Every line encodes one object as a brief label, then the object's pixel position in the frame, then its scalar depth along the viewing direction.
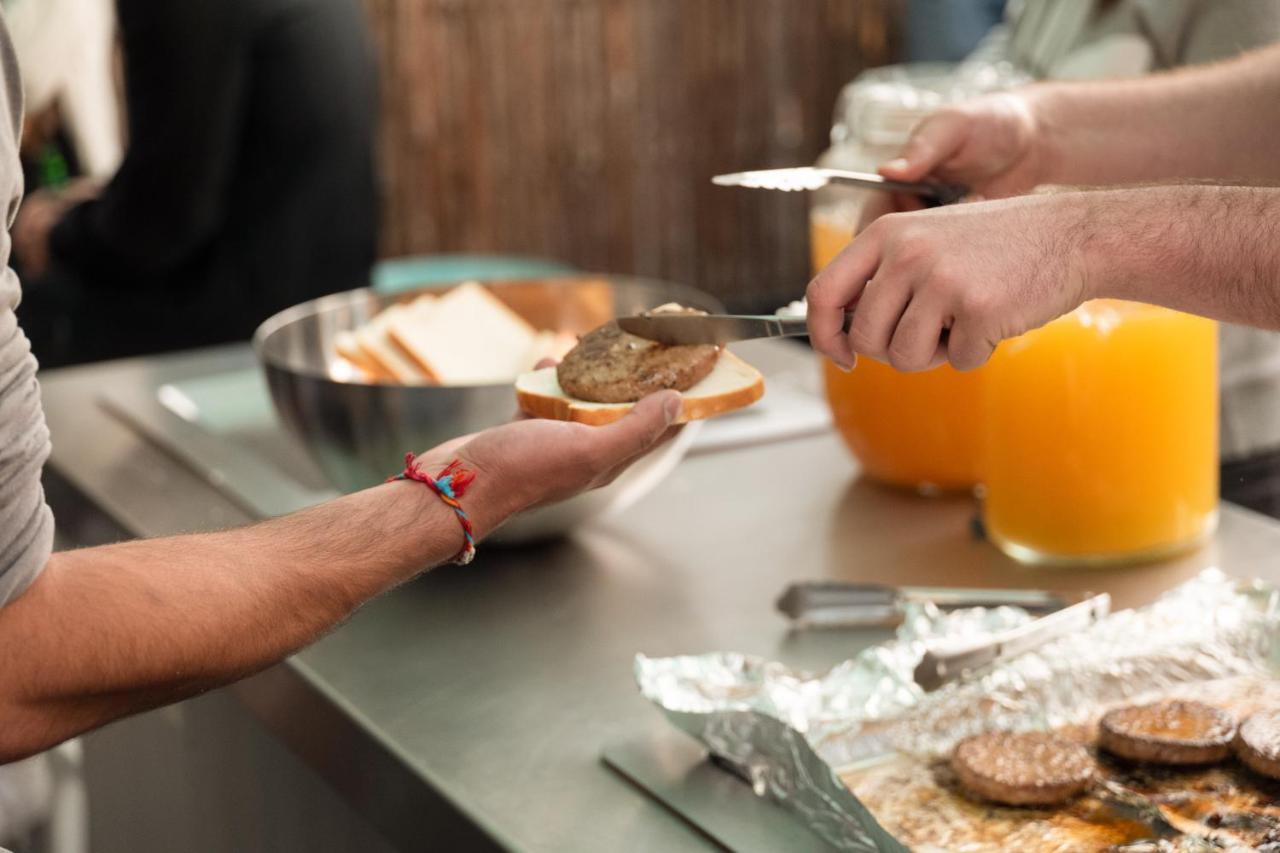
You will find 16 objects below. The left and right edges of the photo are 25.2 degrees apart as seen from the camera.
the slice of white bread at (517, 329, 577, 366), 2.12
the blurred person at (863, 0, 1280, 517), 2.17
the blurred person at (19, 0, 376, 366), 3.06
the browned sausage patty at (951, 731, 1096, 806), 1.60
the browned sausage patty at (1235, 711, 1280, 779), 1.60
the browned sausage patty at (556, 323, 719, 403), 1.79
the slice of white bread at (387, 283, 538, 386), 2.09
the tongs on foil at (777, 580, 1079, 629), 1.86
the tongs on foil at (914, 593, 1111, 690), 1.71
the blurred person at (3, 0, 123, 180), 4.46
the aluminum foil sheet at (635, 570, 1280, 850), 1.65
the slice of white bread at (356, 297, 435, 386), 2.10
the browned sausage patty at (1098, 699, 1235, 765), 1.62
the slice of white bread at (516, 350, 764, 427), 1.77
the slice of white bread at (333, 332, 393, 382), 2.12
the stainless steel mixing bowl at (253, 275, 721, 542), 1.98
